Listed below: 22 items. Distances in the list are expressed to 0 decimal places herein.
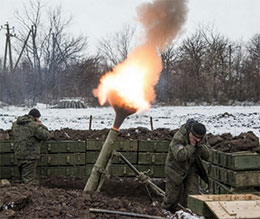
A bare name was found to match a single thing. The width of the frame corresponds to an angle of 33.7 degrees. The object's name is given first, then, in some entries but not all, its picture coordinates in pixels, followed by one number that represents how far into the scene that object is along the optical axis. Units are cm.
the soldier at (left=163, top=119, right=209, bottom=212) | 645
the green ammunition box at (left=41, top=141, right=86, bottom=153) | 1021
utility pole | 3731
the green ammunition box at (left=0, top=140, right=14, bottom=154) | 995
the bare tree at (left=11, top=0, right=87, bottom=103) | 3447
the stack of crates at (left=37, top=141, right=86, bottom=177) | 1023
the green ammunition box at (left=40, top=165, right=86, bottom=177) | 1027
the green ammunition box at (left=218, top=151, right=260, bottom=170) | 780
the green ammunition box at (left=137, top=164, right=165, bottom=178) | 1038
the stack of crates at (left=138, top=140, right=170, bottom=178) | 1038
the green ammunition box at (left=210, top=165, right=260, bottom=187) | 774
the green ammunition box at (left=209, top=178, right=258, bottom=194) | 780
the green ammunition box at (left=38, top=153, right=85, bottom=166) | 1022
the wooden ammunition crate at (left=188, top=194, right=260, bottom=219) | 408
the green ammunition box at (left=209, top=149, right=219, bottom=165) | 850
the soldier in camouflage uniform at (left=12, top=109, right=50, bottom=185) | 919
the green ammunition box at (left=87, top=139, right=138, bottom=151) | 1038
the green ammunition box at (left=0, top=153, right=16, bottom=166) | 998
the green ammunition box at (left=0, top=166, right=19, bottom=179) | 1002
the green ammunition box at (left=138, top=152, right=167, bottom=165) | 1038
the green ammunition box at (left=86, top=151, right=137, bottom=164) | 1039
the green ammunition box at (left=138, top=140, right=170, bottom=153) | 1036
